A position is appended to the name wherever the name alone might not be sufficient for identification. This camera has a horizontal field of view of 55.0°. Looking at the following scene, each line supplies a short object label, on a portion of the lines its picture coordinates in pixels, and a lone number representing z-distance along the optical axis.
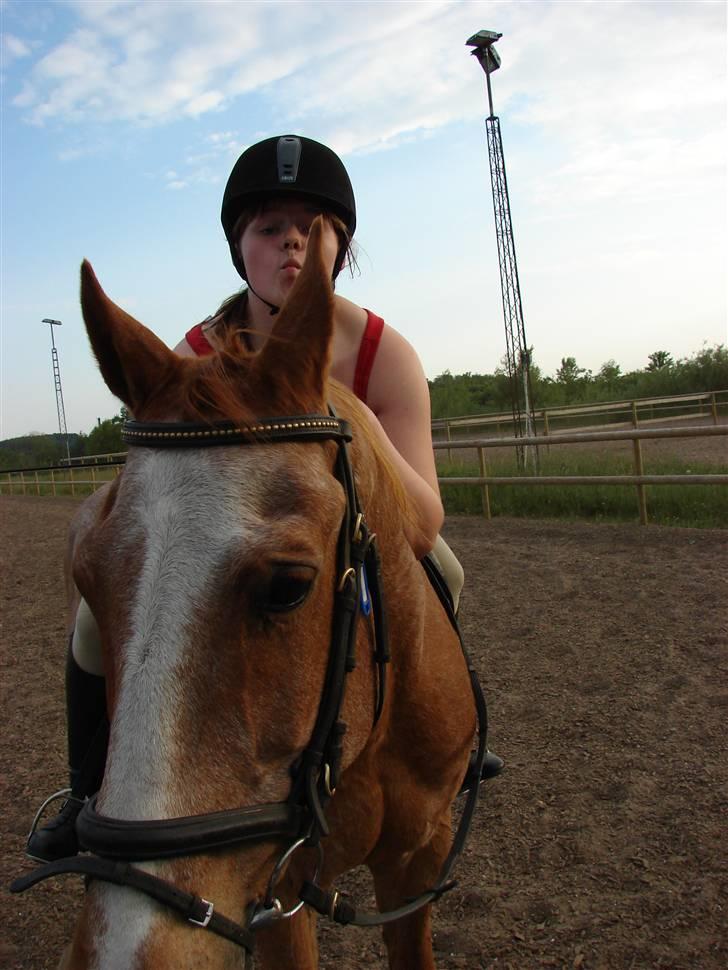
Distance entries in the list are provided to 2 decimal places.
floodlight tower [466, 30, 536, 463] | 13.59
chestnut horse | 1.03
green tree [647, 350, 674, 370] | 44.68
